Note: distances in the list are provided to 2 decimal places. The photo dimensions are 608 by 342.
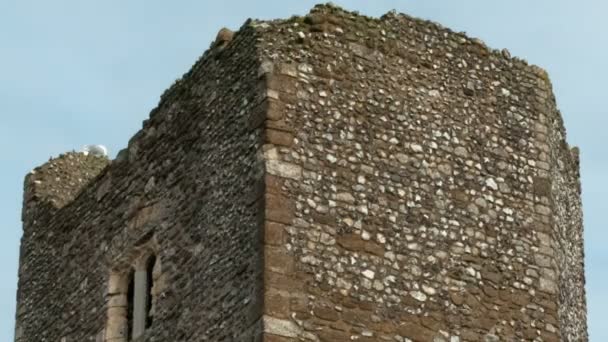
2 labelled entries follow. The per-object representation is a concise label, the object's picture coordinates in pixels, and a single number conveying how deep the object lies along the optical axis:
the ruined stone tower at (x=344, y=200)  16.55
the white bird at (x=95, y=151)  22.23
